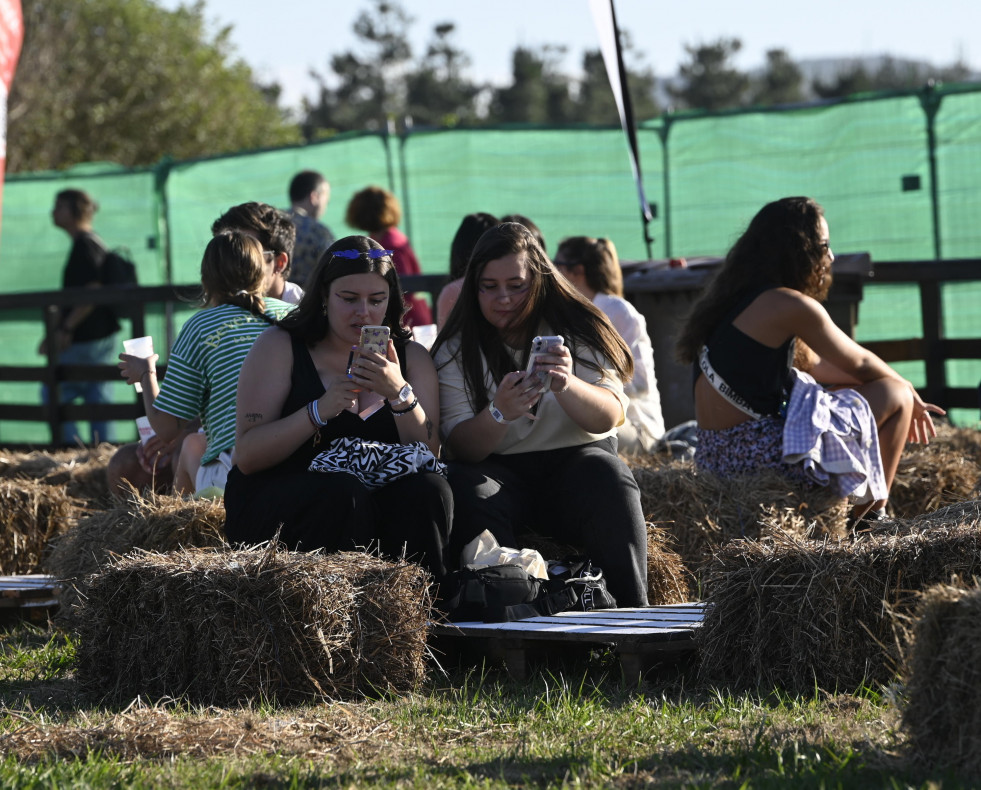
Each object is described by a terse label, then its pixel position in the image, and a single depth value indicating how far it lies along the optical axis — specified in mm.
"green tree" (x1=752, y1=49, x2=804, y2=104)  115062
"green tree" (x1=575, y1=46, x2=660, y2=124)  110937
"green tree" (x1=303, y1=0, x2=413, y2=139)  122625
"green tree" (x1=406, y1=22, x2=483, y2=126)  117062
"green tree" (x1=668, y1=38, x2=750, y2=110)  114625
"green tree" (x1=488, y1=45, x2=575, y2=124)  111875
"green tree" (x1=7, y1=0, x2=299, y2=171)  60937
